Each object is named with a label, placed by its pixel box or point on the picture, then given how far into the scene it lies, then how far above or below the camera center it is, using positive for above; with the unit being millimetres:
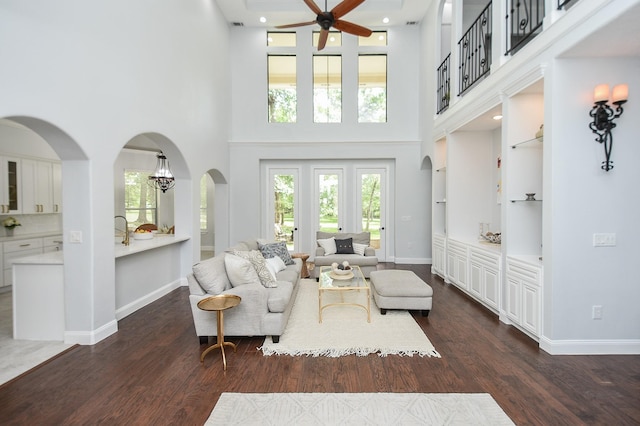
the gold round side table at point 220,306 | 2965 -953
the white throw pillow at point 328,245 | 6367 -802
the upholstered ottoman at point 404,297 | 4094 -1200
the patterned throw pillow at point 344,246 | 6359 -817
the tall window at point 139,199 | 8547 +229
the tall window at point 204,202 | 10258 +157
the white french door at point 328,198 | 8289 +221
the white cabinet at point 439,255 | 6156 -1010
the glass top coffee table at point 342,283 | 3902 -1020
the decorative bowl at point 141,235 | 5004 -460
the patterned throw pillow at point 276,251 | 5281 -773
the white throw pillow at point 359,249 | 6334 -875
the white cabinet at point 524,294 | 3301 -1004
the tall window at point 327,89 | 8109 +3068
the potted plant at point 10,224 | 5449 -292
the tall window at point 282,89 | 8117 +3079
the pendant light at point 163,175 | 6086 +632
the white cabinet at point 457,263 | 5148 -1006
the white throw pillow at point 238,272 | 3576 -752
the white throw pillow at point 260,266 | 3857 -765
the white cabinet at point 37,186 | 5734 +400
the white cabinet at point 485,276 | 4141 -1012
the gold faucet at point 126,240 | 4602 -490
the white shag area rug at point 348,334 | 3199 -1473
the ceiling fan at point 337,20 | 4350 +2833
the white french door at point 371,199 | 8234 +189
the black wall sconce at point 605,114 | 2914 +881
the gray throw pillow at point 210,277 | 3365 -771
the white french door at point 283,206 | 8344 +11
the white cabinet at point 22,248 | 5246 -753
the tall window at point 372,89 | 8094 +3055
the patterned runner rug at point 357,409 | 2180 -1500
